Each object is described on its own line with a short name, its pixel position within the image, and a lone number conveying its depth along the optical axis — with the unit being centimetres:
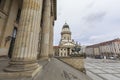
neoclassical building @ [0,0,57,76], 229
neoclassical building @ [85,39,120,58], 3713
